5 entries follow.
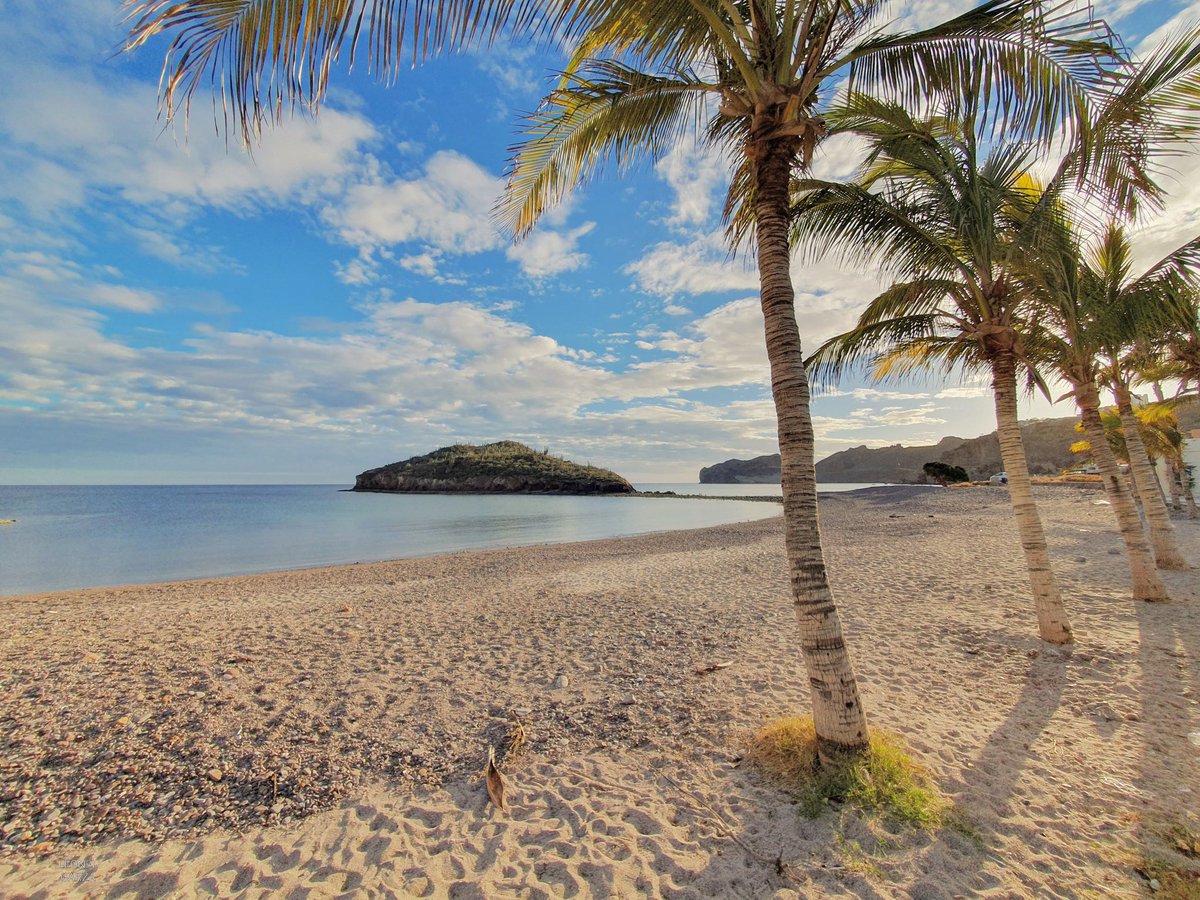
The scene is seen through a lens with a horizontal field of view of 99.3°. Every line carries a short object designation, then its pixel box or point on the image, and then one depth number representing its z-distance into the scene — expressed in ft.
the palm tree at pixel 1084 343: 17.67
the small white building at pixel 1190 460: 74.66
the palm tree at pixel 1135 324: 21.15
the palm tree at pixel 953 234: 15.80
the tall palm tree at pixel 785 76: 8.96
